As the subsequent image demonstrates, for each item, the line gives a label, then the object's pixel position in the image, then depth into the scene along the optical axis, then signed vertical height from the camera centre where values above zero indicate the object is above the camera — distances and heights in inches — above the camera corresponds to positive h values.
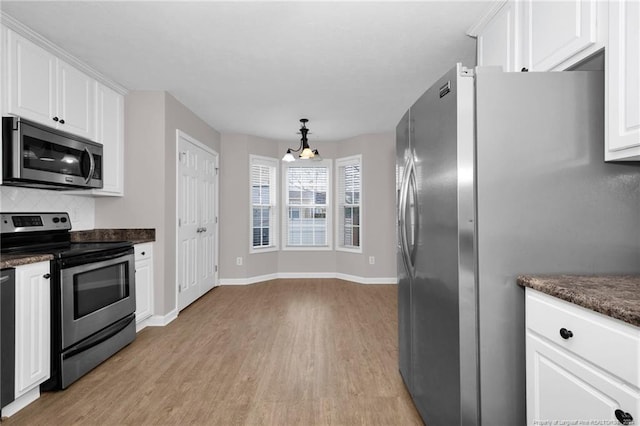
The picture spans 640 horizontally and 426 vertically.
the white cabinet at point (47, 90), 88.1 +37.3
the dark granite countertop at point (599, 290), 36.8 -10.6
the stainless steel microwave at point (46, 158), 85.7 +16.4
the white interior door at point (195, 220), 154.5 -4.1
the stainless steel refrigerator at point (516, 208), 53.6 +0.5
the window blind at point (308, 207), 233.8 +3.7
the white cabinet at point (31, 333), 75.0 -28.5
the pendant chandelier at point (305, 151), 162.1 +31.5
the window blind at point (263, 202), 219.1 +7.2
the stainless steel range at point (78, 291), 85.4 -22.8
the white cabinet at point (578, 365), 36.4 -19.6
